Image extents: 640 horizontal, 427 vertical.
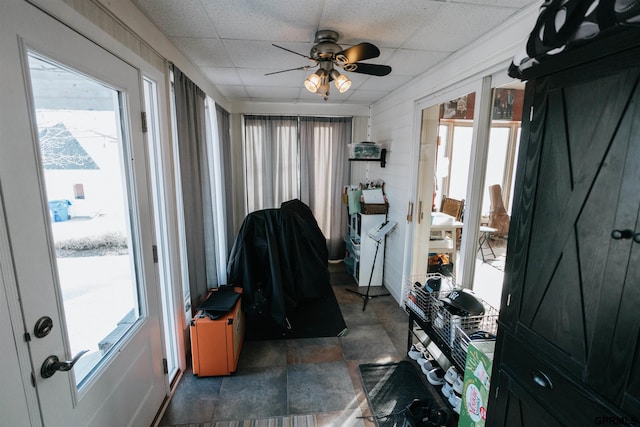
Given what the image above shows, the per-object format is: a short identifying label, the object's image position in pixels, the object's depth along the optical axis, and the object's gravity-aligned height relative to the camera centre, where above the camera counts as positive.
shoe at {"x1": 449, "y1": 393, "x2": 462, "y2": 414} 1.80 -1.48
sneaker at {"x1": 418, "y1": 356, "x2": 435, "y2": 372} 2.19 -1.51
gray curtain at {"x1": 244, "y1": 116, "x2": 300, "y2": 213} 4.32 +0.16
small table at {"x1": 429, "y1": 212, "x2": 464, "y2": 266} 3.17 -0.70
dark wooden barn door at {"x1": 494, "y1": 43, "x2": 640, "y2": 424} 0.72 -0.17
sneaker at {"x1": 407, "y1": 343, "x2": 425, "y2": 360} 2.35 -1.52
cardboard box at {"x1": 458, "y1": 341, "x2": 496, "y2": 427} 1.40 -1.08
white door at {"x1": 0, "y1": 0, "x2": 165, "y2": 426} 0.90 -0.21
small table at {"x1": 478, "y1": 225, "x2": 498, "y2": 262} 2.21 -0.51
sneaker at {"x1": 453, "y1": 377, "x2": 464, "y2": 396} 1.78 -1.36
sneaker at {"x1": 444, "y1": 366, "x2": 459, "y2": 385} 1.88 -1.36
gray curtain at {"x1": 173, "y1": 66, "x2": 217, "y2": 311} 2.17 -0.12
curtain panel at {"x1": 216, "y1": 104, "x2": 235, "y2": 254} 3.47 +0.10
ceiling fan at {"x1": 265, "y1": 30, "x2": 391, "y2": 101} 1.79 +0.72
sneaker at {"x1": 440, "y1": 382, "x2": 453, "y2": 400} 1.90 -1.49
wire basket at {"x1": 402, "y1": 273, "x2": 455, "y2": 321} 2.12 -0.98
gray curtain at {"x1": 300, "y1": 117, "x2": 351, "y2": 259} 4.36 +0.07
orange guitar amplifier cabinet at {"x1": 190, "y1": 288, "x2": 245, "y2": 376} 2.09 -1.29
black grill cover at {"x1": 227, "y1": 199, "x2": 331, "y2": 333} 2.59 -0.89
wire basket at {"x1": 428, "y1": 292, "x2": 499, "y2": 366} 1.66 -0.95
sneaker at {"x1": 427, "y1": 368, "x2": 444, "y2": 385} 2.06 -1.52
